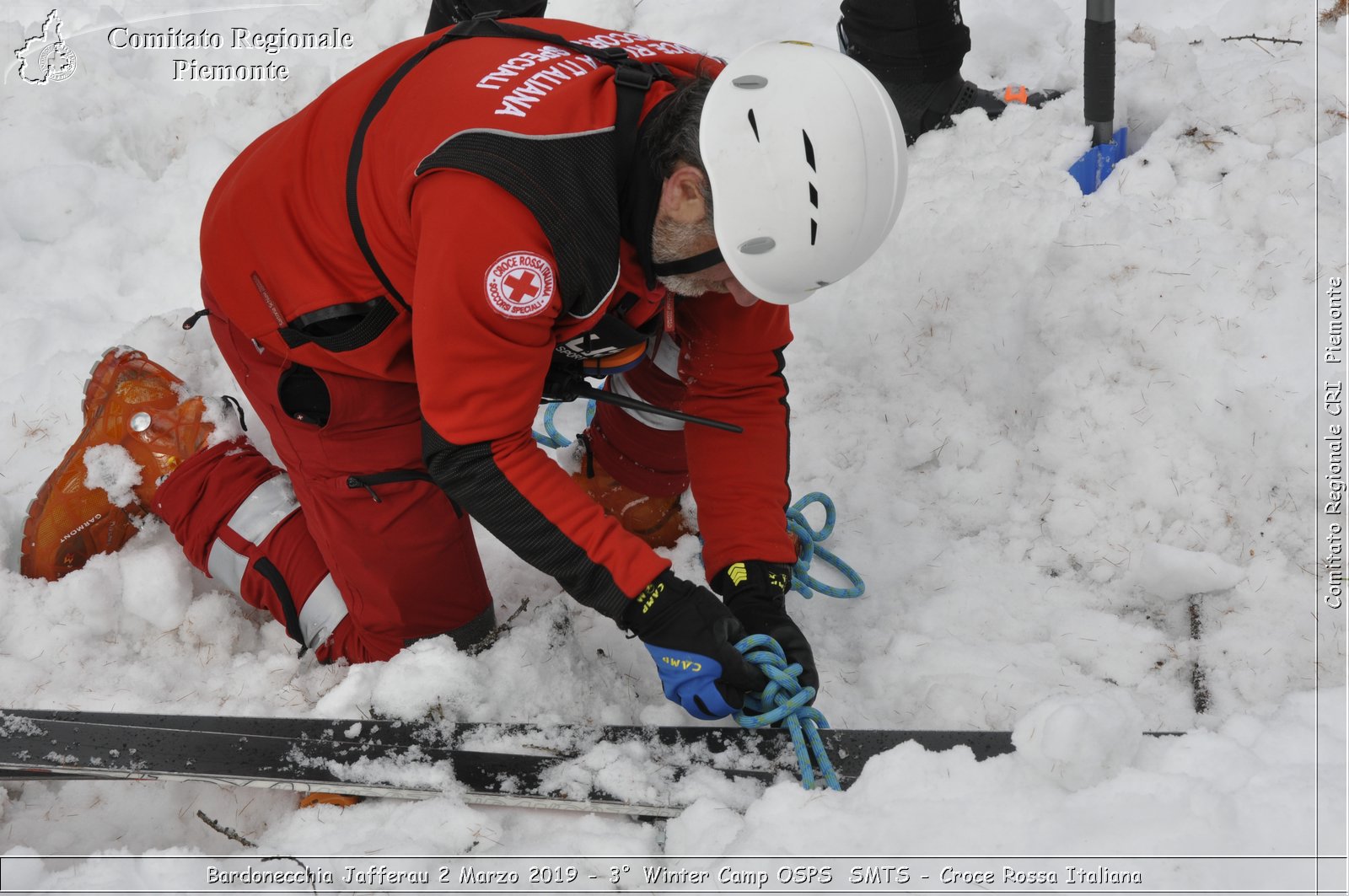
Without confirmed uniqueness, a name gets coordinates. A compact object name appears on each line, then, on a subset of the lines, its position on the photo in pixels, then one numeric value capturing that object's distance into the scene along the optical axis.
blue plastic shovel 6.38
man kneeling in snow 3.91
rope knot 4.23
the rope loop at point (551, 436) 6.52
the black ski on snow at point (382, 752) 4.29
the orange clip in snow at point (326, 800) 4.38
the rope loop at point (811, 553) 5.53
